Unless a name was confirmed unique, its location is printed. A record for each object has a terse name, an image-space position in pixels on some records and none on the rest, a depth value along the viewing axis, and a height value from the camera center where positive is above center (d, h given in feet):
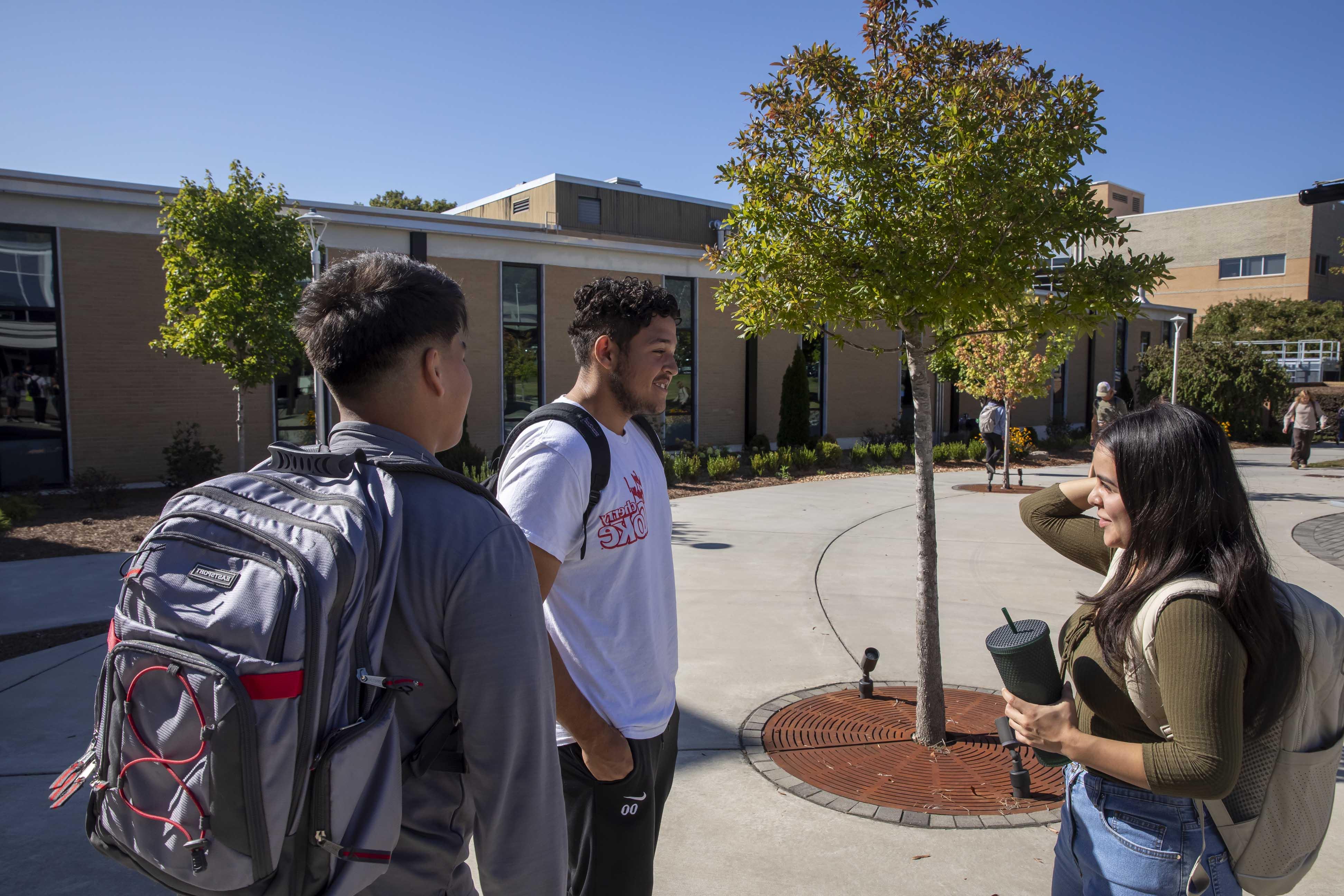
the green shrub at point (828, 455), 61.82 -5.24
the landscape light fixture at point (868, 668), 16.07 -5.45
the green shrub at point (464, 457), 45.06 -4.18
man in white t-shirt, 6.47 -2.14
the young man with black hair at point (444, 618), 4.13 -1.16
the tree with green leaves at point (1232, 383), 84.74 +0.24
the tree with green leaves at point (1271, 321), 132.46 +10.64
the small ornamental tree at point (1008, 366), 50.80 +1.08
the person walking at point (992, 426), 51.85 -2.55
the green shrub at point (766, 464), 55.16 -5.33
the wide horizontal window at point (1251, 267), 160.86 +23.04
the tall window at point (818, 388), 73.46 -0.40
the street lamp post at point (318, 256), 33.42 +5.34
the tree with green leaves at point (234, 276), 35.40 +4.51
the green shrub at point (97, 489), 38.70 -5.10
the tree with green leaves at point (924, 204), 12.66 +2.80
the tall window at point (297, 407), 49.37 -1.51
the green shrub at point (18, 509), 33.65 -5.23
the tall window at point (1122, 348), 103.24 +4.49
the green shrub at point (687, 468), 50.31 -5.12
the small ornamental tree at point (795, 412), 65.41 -2.27
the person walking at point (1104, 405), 38.47 -1.00
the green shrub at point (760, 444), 64.28 -4.70
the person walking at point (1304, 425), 60.95 -2.85
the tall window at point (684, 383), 65.10 -0.02
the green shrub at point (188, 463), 43.06 -4.20
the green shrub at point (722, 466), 51.85 -5.15
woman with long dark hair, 5.35 -1.92
